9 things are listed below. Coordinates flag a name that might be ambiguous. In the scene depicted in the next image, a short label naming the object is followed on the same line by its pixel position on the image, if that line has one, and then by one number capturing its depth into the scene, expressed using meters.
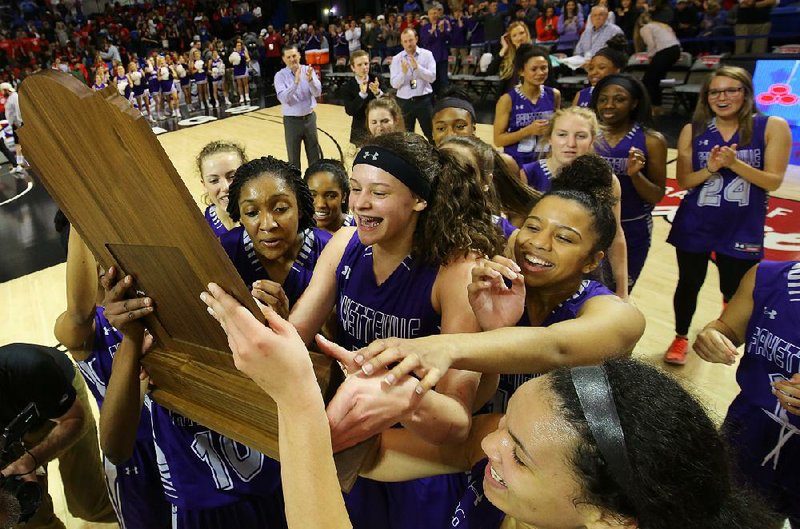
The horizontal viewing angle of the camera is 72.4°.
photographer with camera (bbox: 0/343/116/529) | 1.53
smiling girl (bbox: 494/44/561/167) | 3.98
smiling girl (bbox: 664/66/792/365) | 2.85
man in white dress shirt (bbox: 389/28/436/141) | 6.79
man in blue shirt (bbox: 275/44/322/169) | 6.61
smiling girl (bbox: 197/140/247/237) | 2.63
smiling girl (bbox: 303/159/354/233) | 2.65
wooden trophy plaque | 0.63
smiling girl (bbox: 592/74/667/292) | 3.06
